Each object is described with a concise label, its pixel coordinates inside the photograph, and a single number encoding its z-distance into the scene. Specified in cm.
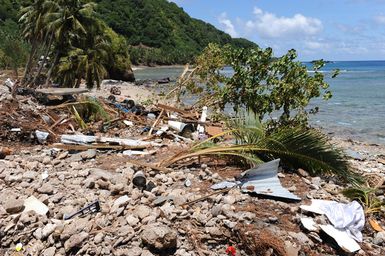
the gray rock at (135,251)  387
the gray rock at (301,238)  402
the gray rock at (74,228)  421
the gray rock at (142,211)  435
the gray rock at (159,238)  388
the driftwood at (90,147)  679
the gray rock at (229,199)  459
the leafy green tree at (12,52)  4141
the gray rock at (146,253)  386
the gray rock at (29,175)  563
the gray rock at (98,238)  405
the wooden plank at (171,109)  1131
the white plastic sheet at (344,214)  427
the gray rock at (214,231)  411
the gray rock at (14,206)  473
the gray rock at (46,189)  513
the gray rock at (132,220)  424
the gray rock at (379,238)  421
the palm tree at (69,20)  2366
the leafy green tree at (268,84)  898
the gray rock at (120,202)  456
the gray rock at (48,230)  433
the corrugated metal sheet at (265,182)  477
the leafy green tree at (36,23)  2473
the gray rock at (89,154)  645
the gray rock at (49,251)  410
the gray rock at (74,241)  407
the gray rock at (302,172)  557
